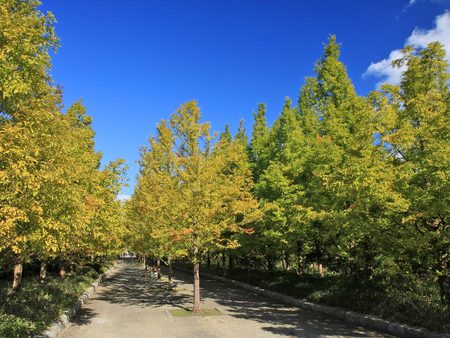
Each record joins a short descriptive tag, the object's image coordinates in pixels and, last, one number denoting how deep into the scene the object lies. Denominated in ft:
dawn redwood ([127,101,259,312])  48.32
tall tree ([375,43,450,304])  31.89
